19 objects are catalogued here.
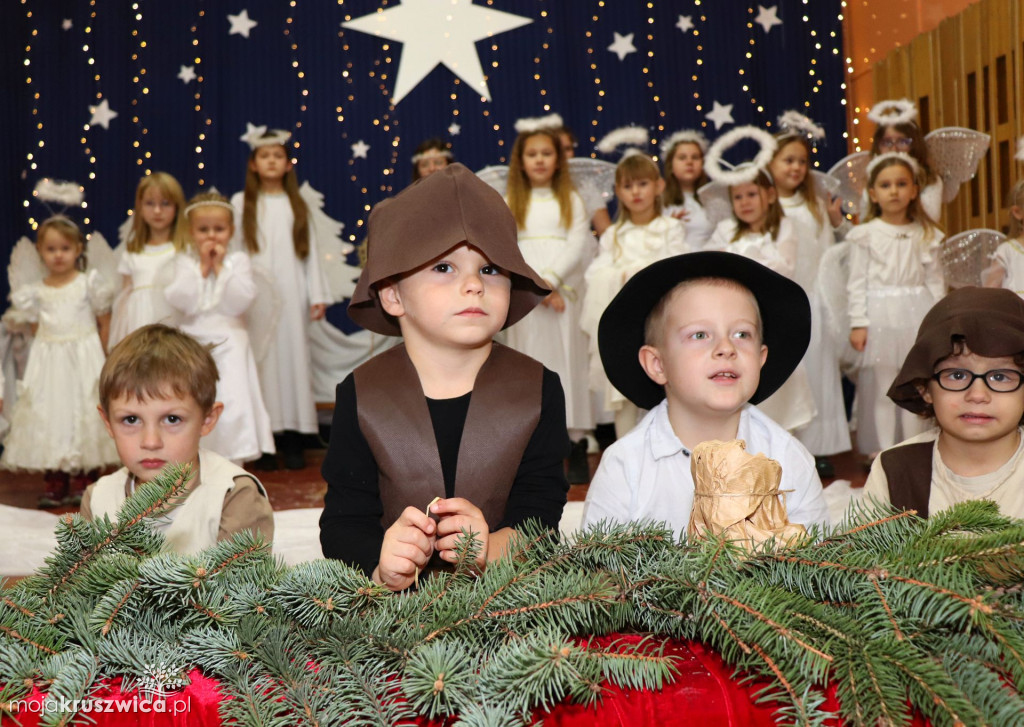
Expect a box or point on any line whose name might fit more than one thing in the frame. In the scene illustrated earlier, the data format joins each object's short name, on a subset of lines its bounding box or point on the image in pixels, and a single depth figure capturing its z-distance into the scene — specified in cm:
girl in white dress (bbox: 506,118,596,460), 609
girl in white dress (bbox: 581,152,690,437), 580
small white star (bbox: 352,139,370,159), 841
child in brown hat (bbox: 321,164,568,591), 169
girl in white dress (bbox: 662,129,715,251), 683
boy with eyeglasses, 212
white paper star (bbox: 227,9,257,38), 830
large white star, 834
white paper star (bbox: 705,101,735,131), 830
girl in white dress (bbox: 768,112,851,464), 599
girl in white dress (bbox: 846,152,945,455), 549
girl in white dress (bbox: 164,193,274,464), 539
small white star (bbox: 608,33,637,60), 835
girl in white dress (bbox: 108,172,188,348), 573
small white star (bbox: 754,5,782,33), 830
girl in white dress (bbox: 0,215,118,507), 561
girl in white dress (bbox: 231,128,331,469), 679
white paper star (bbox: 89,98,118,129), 830
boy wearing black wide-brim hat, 184
